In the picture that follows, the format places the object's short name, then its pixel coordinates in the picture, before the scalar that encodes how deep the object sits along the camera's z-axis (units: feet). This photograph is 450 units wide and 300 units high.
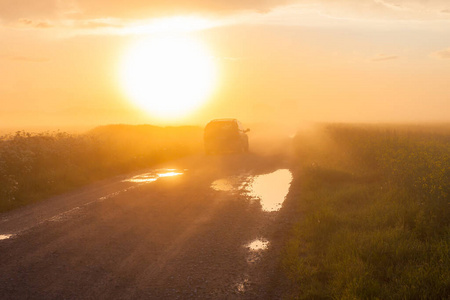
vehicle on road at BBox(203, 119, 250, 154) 75.41
